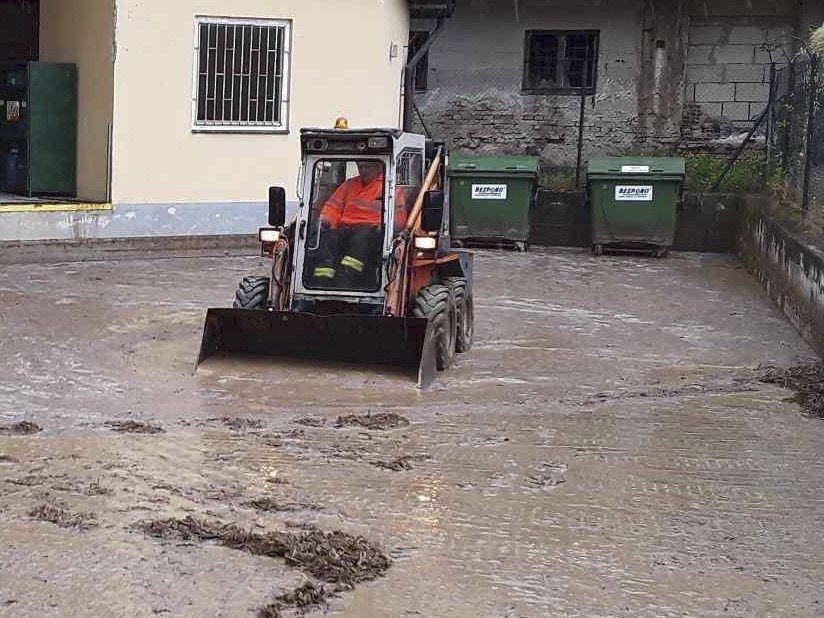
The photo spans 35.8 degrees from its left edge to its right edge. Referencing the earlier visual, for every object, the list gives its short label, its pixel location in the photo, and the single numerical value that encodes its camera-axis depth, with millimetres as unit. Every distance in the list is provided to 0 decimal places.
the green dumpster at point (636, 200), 17016
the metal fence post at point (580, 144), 19031
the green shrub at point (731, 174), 18359
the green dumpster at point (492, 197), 17328
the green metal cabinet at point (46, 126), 15805
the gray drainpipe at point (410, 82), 18188
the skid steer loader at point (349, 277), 8984
